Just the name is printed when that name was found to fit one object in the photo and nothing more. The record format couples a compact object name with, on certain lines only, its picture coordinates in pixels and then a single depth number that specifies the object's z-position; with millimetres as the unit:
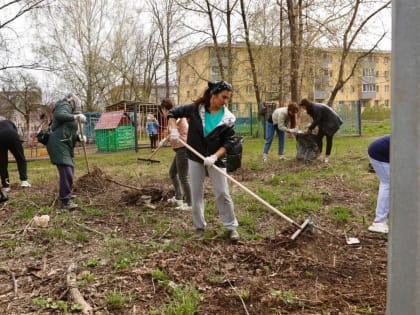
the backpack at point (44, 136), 5348
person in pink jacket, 5078
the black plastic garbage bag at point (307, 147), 8599
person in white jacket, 8525
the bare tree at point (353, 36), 15234
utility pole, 1174
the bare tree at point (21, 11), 15050
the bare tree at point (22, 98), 28016
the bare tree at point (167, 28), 23797
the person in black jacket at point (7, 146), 6914
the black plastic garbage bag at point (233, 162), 6308
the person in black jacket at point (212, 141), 3918
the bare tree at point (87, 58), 24394
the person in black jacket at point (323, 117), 8148
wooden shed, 16641
